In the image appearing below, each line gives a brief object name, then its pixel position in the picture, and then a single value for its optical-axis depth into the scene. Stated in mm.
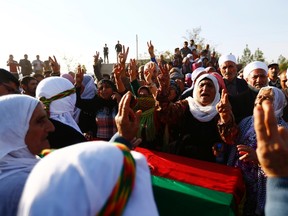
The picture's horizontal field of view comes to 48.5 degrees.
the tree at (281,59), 25816
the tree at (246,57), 27216
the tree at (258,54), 26928
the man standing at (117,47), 18641
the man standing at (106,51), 22325
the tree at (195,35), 31469
